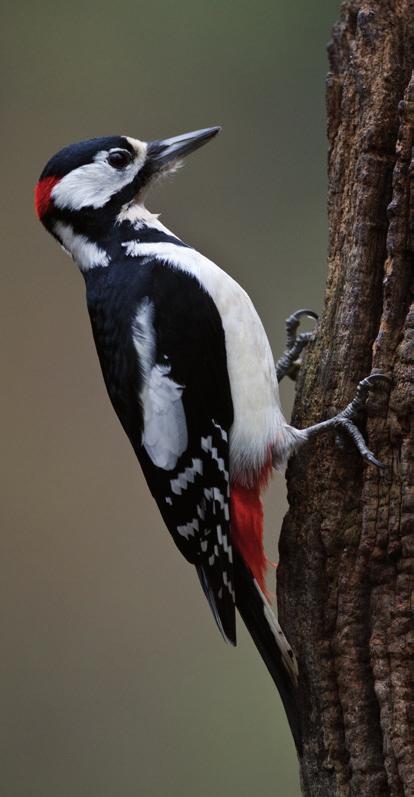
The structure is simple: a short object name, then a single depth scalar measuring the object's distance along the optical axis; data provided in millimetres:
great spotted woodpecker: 3602
